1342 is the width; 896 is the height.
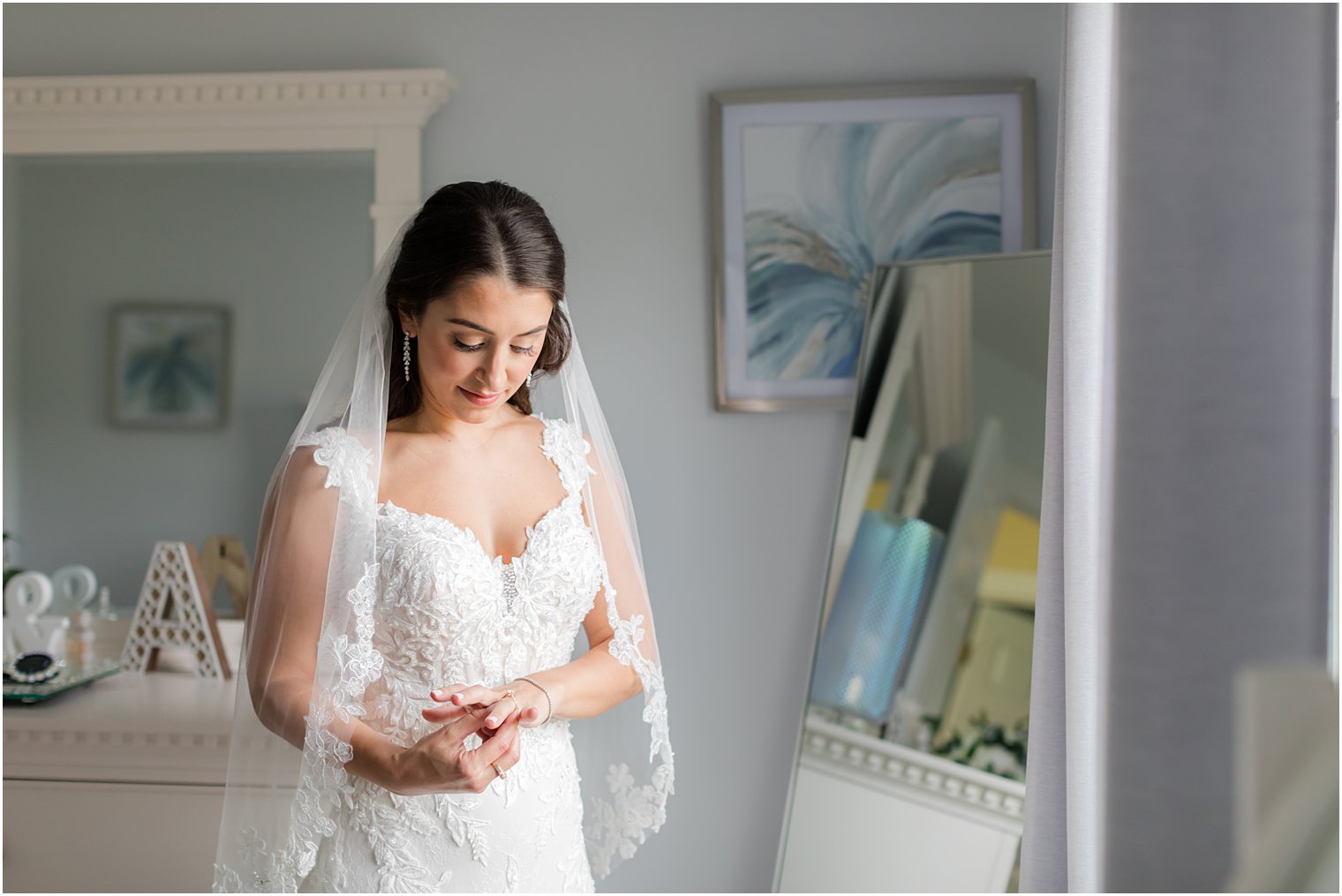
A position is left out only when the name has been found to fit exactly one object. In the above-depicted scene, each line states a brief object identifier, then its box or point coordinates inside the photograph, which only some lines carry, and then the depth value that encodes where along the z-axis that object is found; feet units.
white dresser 6.52
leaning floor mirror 6.78
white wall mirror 7.59
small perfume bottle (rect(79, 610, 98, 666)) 7.67
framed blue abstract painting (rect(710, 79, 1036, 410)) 7.34
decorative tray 6.78
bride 4.55
